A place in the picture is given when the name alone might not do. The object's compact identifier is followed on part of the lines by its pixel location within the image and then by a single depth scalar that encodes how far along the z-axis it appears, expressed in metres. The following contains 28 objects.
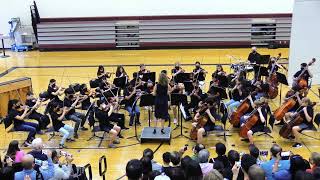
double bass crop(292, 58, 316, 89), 13.29
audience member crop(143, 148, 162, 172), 7.43
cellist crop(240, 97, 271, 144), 11.17
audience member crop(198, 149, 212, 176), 7.42
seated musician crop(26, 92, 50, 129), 12.21
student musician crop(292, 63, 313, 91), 13.71
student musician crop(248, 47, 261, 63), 15.97
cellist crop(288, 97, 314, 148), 11.13
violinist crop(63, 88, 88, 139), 12.33
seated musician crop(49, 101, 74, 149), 11.60
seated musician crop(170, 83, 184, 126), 13.08
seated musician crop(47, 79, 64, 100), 13.10
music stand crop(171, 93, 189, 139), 11.73
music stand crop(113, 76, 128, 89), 13.59
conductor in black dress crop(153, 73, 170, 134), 11.85
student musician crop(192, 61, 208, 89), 14.50
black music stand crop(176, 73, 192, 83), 13.73
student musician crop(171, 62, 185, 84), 13.79
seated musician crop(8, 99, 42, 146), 11.54
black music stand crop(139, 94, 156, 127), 11.77
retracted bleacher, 23.83
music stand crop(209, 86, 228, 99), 12.10
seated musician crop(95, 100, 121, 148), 11.52
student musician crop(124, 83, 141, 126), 12.91
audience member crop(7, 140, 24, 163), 8.30
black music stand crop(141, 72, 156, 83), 13.97
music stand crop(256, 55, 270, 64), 15.32
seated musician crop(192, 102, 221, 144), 11.30
